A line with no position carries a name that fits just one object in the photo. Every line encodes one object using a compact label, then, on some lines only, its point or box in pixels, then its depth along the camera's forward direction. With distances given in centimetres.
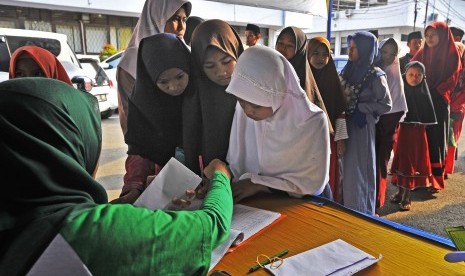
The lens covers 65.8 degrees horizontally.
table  92
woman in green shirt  64
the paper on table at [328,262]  91
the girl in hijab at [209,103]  156
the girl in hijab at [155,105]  157
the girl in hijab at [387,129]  288
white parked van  566
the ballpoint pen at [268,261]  95
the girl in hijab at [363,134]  258
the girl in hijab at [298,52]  213
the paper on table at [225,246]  99
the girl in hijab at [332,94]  252
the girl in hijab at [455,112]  389
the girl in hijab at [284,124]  133
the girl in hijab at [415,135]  324
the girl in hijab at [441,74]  347
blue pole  361
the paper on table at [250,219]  112
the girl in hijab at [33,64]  202
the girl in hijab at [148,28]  198
